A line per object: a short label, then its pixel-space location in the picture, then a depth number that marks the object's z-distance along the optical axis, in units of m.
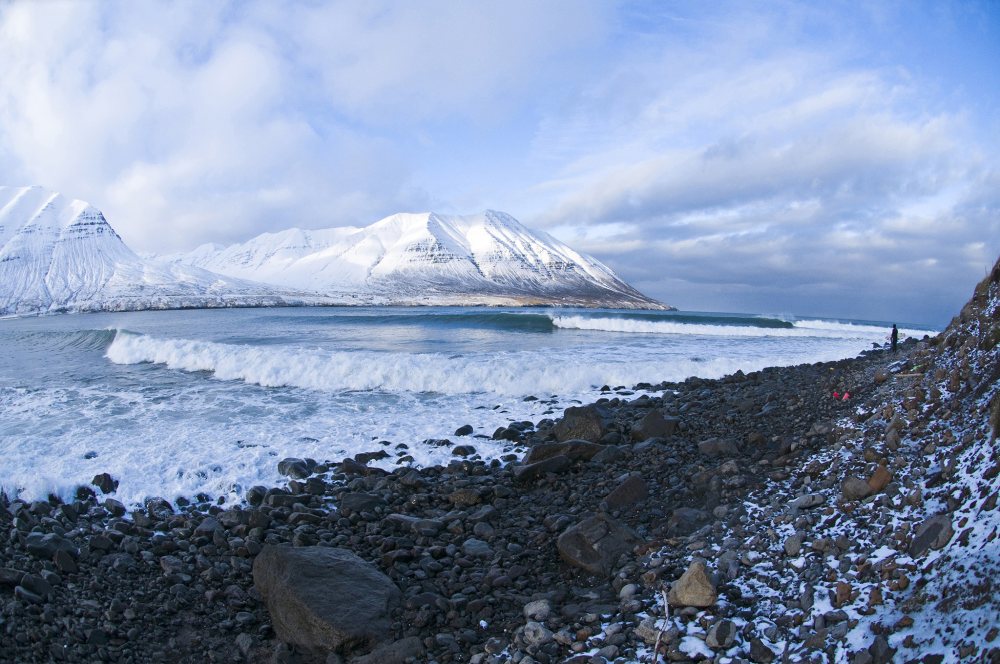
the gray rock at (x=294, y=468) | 7.60
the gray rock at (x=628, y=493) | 5.83
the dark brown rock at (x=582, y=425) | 8.32
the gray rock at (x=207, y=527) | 5.83
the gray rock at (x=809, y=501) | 4.47
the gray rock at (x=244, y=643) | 4.18
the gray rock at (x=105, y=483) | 6.92
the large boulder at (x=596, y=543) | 4.67
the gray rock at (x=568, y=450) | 7.44
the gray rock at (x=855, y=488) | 4.26
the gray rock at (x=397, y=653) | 3.88
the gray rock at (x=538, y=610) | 4.05
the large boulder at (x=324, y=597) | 4.12
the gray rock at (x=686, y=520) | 4.89
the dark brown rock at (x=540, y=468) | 7.04
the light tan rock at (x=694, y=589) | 3.68
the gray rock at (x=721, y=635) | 3.33
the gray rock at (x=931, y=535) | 3.29
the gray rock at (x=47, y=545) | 5.02
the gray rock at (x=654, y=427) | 8.13
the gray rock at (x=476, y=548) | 5.24
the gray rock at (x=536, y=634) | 3.75
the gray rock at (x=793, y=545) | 3.99
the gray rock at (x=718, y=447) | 6.73
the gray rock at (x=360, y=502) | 6.41
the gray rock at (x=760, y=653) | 3.18
